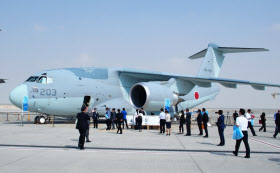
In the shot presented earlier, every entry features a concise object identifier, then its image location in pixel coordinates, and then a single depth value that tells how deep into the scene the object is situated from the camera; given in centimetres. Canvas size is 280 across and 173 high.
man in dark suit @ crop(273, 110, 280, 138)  1233
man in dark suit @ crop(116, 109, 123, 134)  1264
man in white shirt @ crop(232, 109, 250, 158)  749
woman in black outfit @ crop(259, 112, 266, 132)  1538
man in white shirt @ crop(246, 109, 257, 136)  1265
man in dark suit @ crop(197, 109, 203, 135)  1273
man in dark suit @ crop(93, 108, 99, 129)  1571
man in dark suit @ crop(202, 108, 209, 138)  1223
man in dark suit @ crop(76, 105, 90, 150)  812
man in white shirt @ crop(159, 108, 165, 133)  1352
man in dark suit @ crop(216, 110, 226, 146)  954
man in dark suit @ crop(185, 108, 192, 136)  1301
